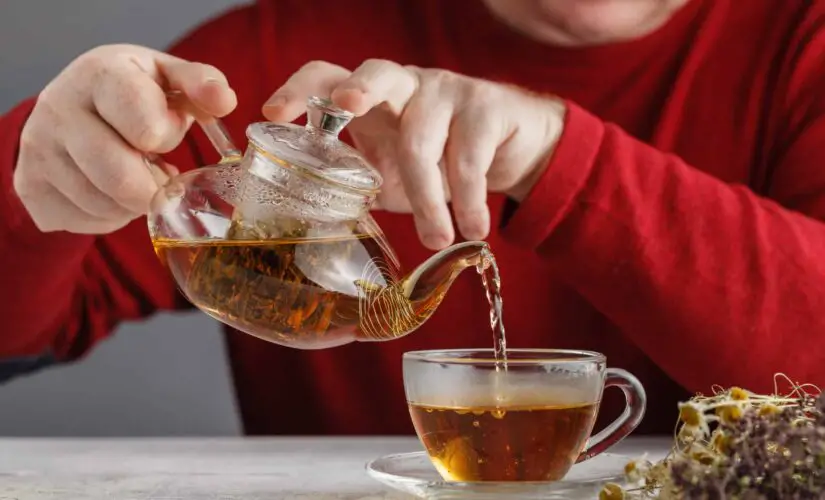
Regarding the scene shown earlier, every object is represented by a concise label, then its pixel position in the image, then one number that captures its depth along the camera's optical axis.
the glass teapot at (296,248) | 0.88
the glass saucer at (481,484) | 0.82
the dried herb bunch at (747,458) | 0.77
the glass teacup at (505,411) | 0.88
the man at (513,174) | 1.00
